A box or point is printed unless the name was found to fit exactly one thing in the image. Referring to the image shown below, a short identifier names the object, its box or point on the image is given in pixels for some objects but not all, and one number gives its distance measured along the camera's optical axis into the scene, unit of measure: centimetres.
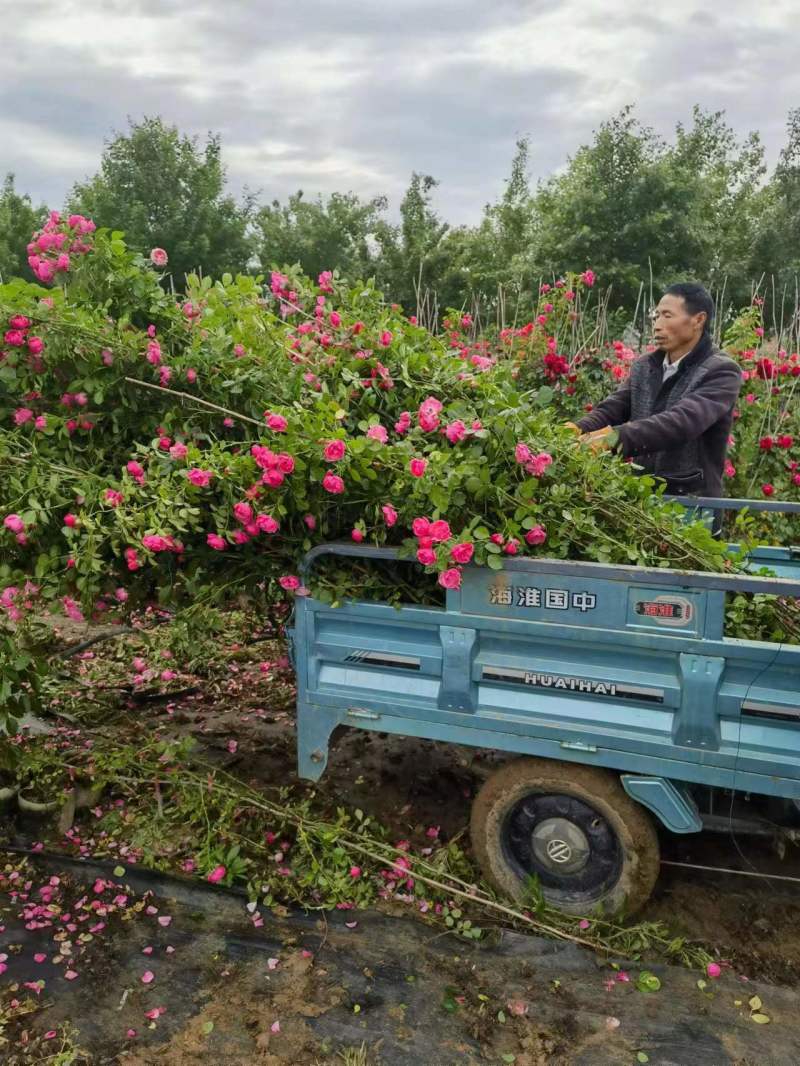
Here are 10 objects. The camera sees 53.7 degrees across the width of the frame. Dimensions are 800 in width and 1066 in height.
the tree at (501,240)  2670
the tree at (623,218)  2264
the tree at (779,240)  2578
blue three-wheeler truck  251
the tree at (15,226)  2873
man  356
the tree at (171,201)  3061
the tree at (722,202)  2405
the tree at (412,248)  2919
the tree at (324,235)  3266
